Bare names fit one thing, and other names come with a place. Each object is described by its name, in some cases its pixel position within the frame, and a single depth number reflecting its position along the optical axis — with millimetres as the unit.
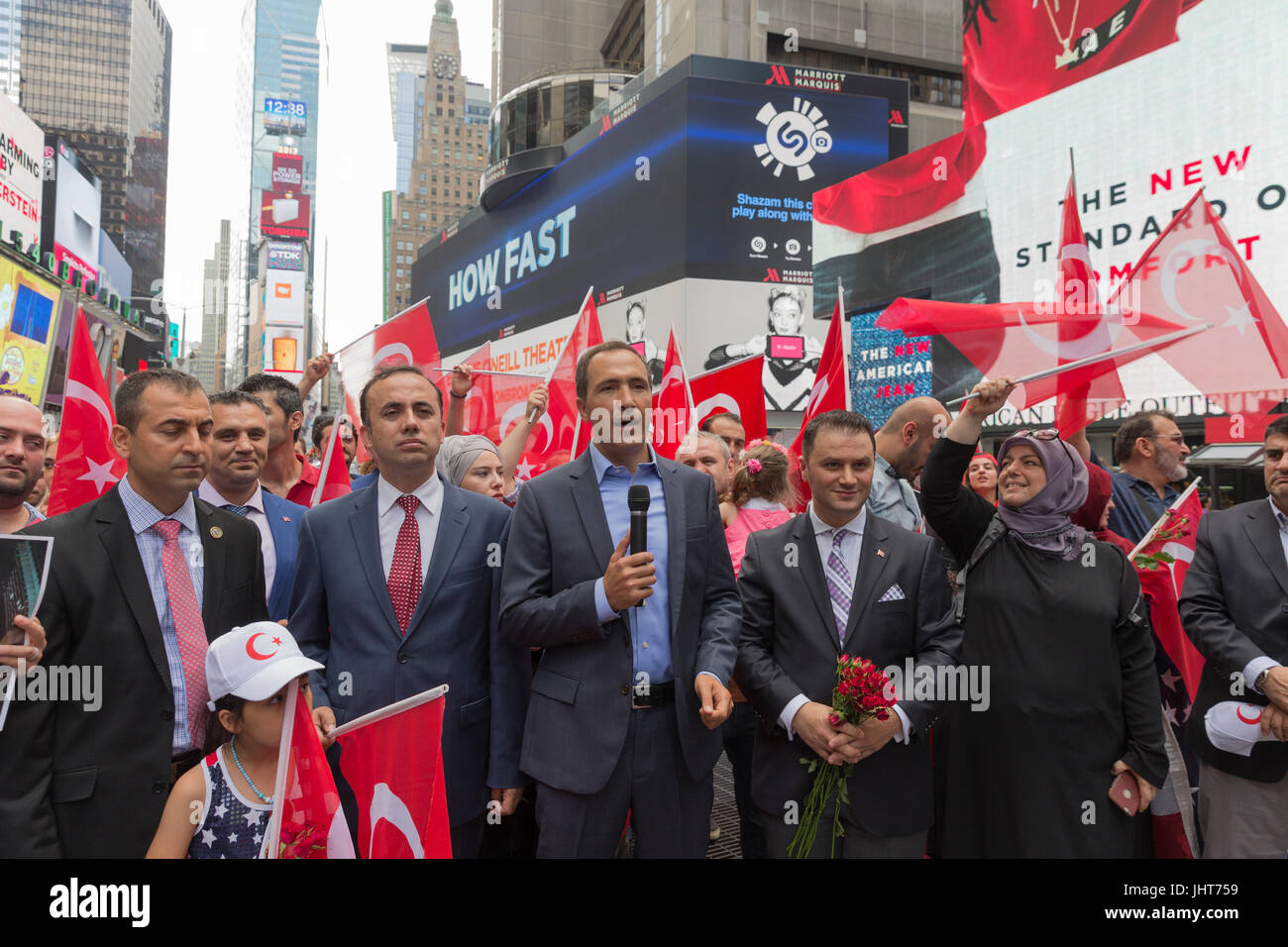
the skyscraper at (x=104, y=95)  95438
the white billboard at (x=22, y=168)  30750
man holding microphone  2705
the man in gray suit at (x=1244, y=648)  3215
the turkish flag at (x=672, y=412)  6910
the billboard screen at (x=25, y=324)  27125
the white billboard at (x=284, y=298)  88938
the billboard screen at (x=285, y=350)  84812
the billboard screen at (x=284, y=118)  147375
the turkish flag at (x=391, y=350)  5789
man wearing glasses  4750
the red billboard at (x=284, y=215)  105688
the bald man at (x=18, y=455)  3352
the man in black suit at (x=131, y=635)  2484
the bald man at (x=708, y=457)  5234
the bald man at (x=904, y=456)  4477
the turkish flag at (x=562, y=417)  6680
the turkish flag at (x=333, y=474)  4449
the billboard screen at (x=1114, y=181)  12898
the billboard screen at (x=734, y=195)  29859
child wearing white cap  2383
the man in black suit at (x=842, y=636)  2924
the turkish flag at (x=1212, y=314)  3799
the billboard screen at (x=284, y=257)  96000
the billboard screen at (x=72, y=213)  38688
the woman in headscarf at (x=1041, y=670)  3105
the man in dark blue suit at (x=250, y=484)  3787
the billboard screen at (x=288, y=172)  106062
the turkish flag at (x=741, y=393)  7395
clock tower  156250
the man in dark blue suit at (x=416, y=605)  2887
